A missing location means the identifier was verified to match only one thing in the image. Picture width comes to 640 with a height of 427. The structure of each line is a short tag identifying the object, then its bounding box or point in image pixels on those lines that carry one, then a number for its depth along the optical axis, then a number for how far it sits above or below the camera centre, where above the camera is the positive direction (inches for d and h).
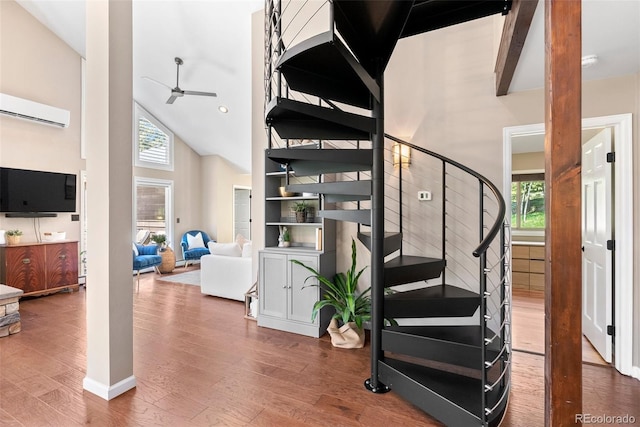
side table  245.9 -38.7
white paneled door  99.7 -10.8
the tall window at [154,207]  266.5 +7.0
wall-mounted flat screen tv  169.0 +14.3
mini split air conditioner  167.0 +62.1
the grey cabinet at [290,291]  124.1 -33.1
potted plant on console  167.0 -13.0
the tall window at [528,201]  206.7 +8.7
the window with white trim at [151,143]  258.8 +65.8
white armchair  168.1 -33.4
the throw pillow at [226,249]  179.5 -21.4
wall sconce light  120.3 +24.3
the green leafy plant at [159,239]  249.8 -20.8
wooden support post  51.3 -0.3
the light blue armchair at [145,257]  201.8 -30.8
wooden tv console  163.2 -30.2
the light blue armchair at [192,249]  269.6 -32.6
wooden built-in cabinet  185.5 -34.1
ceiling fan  184.7 +76.9
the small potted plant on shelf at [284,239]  139.6 -11.7
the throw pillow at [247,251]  171.2 -21.2
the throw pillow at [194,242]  280.9 -26.1
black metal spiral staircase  67.9 +7.8
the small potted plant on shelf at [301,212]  138.4 +1.0
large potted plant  113.6 -37.2
